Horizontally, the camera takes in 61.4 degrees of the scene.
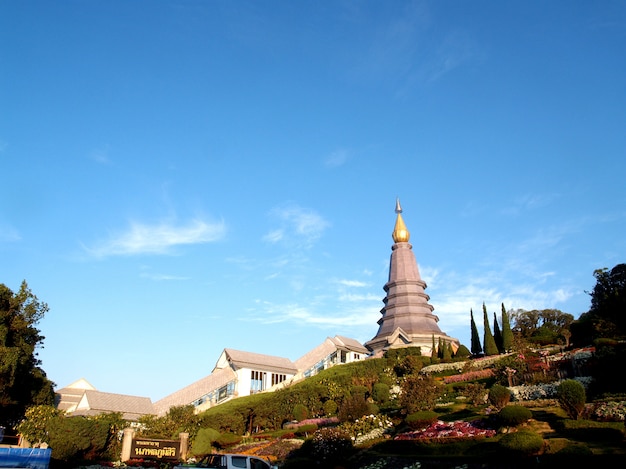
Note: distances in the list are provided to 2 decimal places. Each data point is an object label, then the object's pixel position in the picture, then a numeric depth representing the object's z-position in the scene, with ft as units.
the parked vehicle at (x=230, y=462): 68.03
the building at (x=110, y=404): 195.93
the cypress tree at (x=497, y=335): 195.20
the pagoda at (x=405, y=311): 230.68
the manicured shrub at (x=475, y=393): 108.68
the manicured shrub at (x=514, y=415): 77.46
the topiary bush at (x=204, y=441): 126.82
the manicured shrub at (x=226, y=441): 134.21
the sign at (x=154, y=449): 95.70
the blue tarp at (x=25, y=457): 69.97
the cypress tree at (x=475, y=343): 208.23
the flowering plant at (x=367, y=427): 100.79
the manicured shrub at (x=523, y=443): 63.31
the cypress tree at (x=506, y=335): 184.66
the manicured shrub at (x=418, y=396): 102.12
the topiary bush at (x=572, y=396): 77.46
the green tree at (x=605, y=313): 127.34
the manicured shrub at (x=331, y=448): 83.20
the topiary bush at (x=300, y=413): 151.84
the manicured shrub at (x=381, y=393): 146.51
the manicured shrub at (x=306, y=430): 127.85
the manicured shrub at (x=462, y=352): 186.80
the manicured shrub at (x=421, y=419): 91.61
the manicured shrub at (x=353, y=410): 112.37
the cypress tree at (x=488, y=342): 186.50
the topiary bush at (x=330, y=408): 151.23
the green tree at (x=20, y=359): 137.39
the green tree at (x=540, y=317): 277.72
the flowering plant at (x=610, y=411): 75.82
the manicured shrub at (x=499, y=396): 90.89
